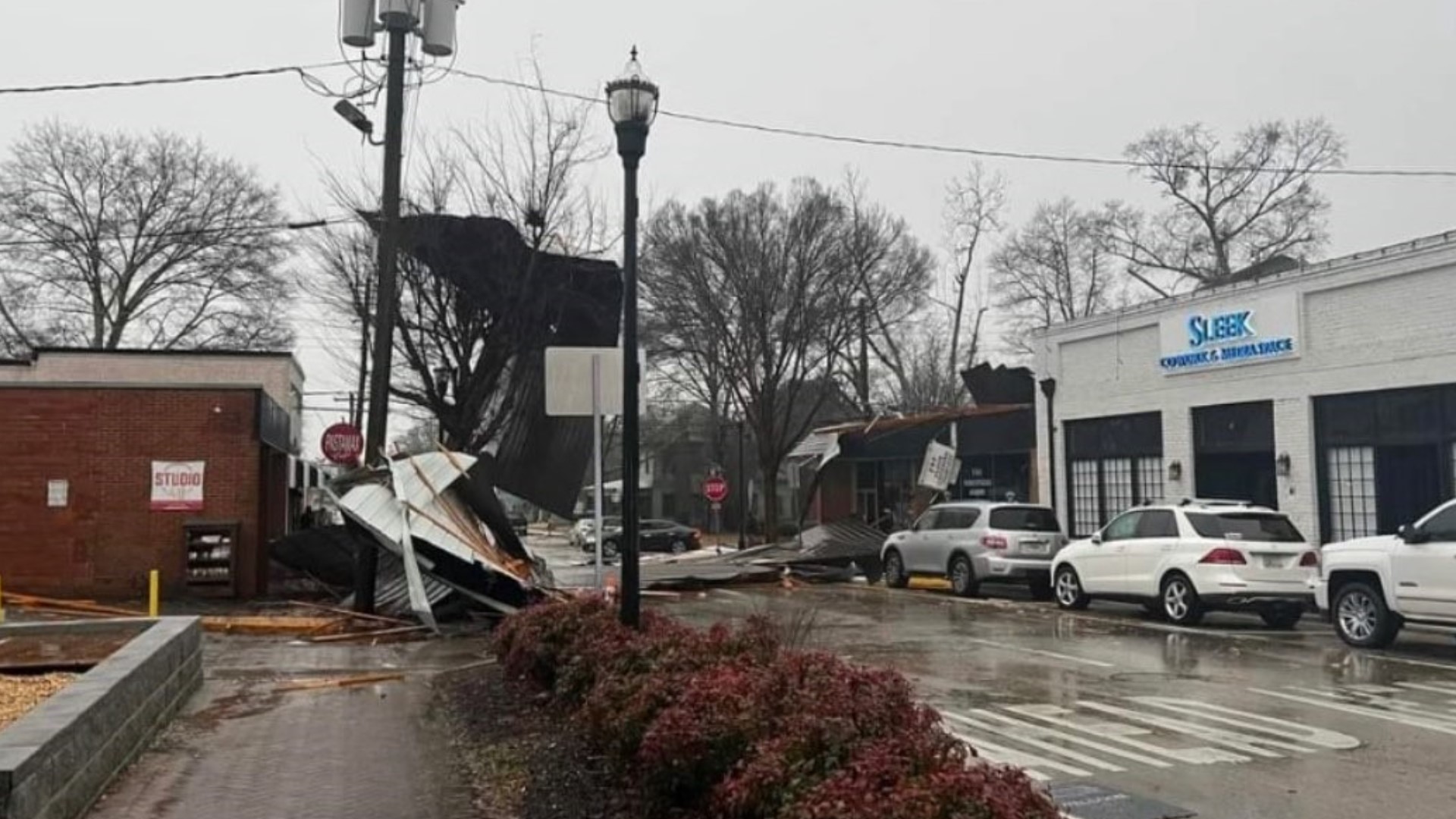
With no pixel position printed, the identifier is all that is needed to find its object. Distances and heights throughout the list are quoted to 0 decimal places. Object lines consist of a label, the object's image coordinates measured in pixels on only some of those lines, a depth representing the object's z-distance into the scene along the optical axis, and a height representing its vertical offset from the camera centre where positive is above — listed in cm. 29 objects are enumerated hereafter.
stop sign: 4439 +62
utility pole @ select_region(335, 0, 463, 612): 1691 +546
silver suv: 2167 -67
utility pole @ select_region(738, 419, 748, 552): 4715 -14
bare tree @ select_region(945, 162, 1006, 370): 5288 +923
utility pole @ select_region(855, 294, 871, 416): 4800 +514
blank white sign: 1125 +115
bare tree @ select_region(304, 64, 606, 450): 2303 +351
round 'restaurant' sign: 2152 +111
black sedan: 4894 -120
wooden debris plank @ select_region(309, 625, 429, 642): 1606 -164
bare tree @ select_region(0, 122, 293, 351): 4753 +1030
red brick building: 2045 +40
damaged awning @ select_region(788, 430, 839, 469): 3591 +171
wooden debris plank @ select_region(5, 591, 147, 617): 1839 -140
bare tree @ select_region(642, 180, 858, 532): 4150 +738
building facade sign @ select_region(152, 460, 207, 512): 2089 +39
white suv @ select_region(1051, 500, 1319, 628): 1650 -77
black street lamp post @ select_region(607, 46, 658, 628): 898 +172
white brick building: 1850 +182
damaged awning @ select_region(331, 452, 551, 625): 1605 -26
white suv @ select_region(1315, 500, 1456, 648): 1329 -87
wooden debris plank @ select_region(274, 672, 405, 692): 1177 -165
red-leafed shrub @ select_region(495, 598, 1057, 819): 416 -93
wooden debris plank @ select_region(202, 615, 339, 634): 1714 -158
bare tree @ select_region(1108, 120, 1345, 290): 4912 +1161
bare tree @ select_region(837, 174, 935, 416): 4306 +803
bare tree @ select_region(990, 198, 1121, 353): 5506 +1038
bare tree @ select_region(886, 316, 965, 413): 5703 +586
